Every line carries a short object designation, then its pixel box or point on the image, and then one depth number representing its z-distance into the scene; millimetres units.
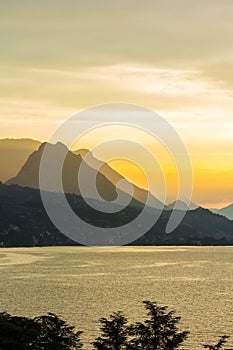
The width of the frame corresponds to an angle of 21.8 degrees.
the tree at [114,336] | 46169
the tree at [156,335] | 44438
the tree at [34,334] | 43469
